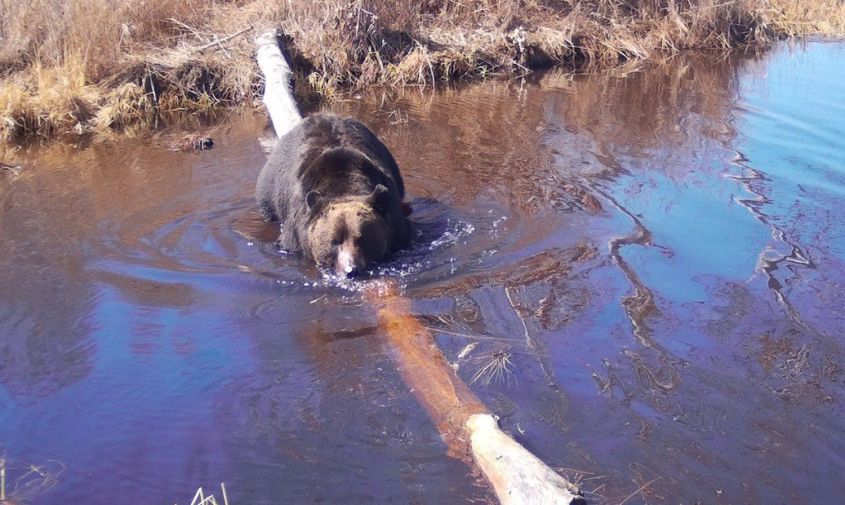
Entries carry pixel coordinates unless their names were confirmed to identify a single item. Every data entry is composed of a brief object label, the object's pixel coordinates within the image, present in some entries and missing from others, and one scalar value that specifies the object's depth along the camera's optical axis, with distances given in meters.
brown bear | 6.89
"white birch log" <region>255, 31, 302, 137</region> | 9.84
